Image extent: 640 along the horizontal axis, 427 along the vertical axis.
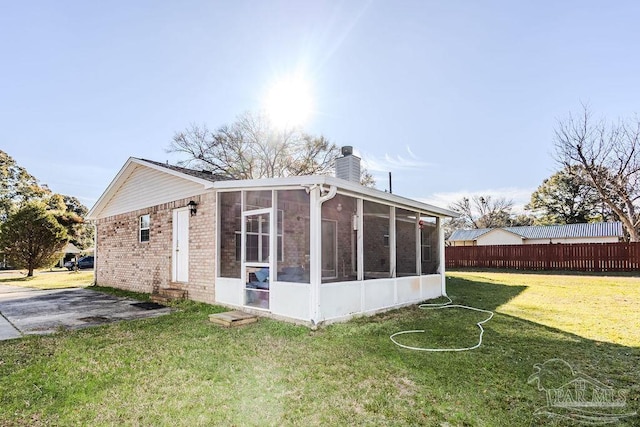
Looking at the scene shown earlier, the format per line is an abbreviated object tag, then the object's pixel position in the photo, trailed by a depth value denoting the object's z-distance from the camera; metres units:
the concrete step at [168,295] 8.51
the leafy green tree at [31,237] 18.84
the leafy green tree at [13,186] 32.69
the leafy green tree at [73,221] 35.55
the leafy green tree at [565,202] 34.09
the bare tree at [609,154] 20.25
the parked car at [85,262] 30.14
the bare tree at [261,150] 24.66
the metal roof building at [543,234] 25.81
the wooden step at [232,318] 6.06
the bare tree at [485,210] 42.19
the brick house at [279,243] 6.27
